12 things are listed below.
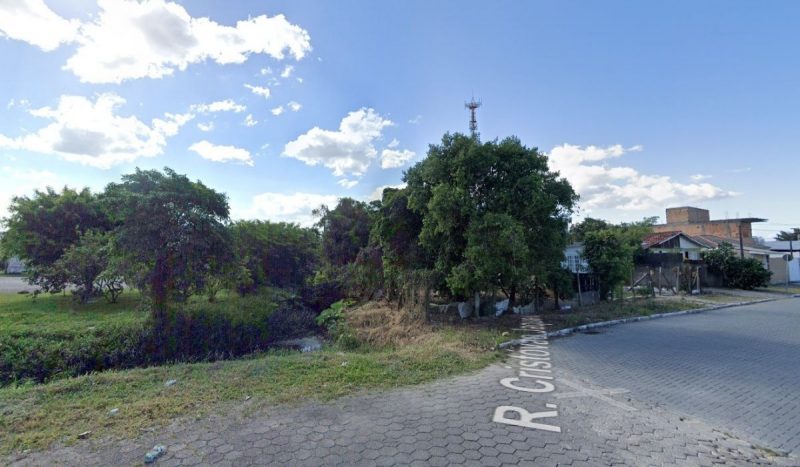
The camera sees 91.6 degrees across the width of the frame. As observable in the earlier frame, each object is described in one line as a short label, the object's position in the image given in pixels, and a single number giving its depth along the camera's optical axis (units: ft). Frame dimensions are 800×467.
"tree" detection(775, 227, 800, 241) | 179.63
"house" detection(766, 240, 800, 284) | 92.73
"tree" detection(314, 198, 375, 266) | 61.21
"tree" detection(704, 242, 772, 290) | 74.43
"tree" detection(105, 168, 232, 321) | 30.63
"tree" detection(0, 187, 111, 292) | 54.49
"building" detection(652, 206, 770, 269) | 94.39
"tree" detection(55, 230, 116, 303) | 46.14
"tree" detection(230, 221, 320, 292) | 55.62
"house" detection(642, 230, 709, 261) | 79.71
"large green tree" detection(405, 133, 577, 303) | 33.30
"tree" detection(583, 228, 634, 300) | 47.73
